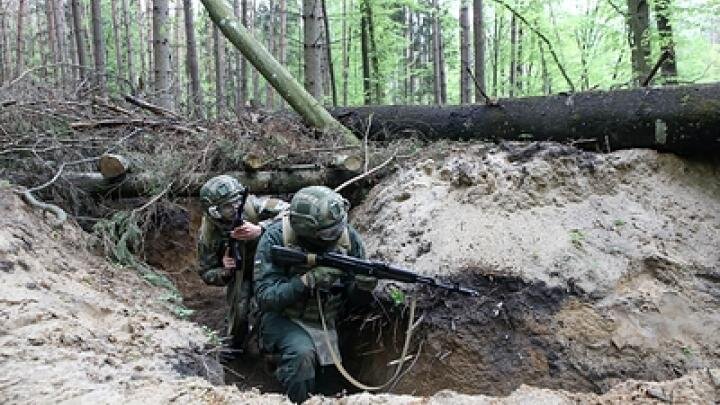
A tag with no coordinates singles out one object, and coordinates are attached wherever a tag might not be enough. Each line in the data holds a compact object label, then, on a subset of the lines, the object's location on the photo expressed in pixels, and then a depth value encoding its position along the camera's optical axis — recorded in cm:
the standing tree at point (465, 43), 1528
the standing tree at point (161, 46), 1118
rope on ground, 520
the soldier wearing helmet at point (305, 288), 501
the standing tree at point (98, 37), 1444
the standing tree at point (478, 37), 1391
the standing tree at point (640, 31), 1020
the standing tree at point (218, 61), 1800
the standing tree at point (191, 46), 1522
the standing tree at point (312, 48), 988
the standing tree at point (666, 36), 1027
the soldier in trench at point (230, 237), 575
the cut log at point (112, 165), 687
